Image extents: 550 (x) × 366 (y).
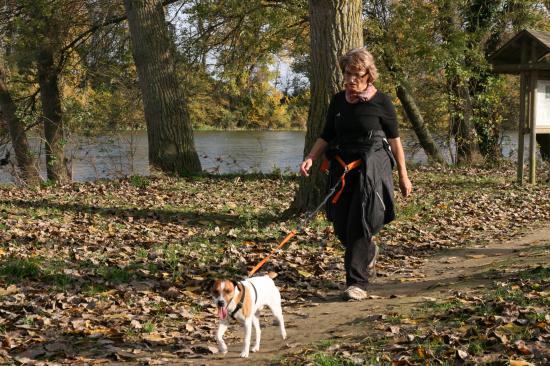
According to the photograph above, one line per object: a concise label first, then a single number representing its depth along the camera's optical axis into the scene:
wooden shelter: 14.57
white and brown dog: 4.44
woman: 6.17
